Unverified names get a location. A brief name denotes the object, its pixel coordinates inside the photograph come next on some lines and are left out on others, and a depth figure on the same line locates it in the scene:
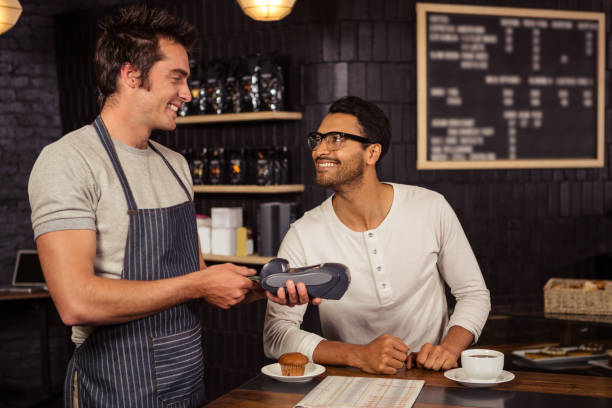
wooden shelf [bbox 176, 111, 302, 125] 4.07
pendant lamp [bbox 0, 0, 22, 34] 3.82
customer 2.18
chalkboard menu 4.22
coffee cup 1.63
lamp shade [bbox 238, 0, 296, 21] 3.57
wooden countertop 1.53
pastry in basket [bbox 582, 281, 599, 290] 2.94
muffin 1.71
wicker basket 2.86
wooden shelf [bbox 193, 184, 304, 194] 4.09
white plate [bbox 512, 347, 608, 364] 2.94
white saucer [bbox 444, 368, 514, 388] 1.62
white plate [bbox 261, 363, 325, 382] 1.68
